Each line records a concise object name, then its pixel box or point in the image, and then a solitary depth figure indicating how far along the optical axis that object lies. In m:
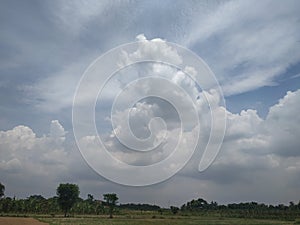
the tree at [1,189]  59.26
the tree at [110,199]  66.16
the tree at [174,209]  68.47
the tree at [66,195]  55.37
